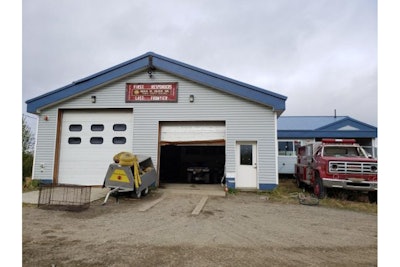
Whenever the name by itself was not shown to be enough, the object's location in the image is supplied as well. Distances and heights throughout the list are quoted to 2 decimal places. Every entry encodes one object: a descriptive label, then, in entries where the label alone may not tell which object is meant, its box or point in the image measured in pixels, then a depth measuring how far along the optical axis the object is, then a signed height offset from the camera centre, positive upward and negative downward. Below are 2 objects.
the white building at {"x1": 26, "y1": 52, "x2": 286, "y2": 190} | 11.34 +1.23
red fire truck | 8.61 -0.86
